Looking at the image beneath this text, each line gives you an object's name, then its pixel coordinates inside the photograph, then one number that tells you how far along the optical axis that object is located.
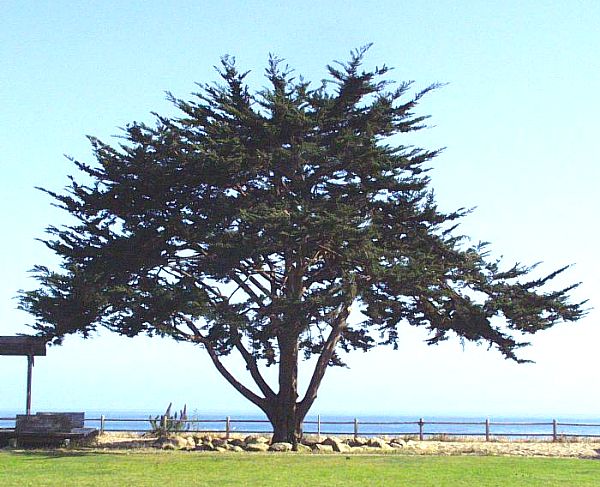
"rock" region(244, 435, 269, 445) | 31.56
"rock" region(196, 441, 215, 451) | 29.73
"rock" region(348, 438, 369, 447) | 31.98
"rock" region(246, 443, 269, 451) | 29.34
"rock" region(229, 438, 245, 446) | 31.00
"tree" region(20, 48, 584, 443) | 28.94
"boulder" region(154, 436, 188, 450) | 30.14
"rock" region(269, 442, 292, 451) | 29.46
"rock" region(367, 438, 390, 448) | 31.64
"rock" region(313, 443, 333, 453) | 29.52
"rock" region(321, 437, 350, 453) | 29.78
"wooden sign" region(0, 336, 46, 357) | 32.94
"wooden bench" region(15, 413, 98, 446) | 31.31
